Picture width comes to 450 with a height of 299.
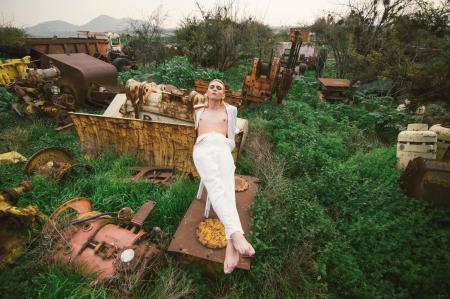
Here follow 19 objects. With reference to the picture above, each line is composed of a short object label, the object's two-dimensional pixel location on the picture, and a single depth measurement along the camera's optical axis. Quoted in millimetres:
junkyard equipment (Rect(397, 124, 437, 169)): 3939
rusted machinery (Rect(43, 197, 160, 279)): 2350
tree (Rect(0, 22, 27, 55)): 10570
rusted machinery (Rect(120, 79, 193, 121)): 4688
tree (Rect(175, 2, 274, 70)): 11742
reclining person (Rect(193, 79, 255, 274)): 2268
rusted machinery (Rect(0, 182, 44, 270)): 2562
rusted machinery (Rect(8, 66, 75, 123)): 6117
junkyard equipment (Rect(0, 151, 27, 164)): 4414
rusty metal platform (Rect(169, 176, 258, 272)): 2525
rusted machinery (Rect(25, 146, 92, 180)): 3853
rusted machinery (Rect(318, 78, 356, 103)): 8281
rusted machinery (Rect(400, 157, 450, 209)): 3223
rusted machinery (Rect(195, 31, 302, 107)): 7297
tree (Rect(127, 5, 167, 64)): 12555
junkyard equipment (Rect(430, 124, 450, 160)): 4148
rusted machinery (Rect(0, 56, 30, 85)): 7953
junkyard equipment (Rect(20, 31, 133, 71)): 10266
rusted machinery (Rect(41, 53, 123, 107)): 6324
